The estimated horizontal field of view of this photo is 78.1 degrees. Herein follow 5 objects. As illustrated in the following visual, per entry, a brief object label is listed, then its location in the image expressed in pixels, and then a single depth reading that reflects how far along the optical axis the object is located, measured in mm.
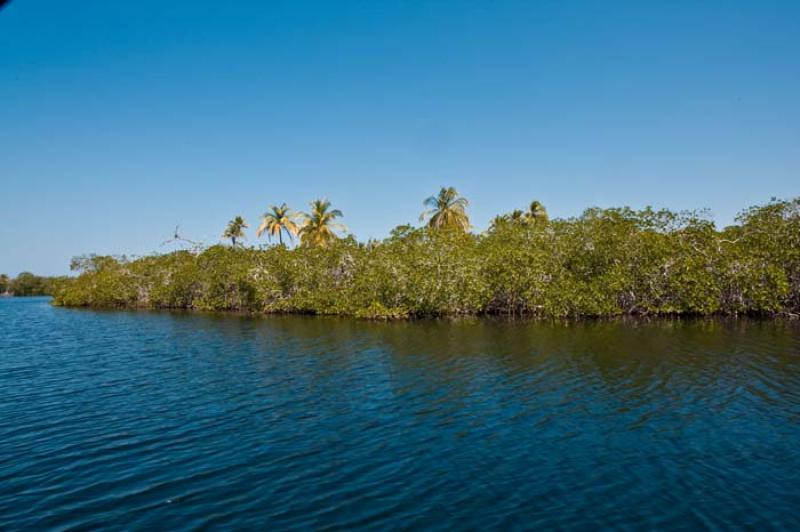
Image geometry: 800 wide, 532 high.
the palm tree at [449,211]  66750
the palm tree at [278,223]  74000
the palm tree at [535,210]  83850
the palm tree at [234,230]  82438
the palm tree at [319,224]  68938
